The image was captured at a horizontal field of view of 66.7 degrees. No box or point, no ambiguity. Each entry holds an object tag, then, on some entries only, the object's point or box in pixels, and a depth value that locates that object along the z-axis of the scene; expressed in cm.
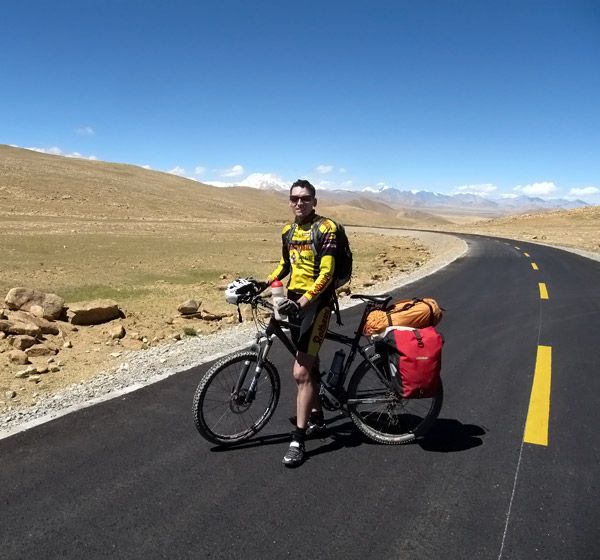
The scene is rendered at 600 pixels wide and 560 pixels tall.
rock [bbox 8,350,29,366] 701
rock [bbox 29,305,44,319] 951
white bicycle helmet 393
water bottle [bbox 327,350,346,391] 421
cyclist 373
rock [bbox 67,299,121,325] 988
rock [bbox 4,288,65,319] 984
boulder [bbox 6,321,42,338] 814
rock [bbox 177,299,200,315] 1082
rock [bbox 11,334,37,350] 765
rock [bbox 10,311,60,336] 867
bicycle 407
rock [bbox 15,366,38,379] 653
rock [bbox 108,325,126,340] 883
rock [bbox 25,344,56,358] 752
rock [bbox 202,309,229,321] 1055
